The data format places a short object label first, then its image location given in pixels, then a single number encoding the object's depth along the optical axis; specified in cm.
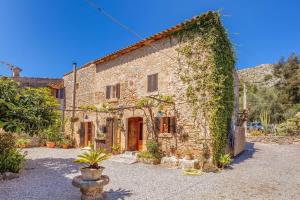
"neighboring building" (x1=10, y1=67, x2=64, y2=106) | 2277
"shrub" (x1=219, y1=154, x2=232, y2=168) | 1042
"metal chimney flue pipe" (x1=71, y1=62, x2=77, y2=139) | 1974
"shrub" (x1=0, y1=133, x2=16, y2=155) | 932
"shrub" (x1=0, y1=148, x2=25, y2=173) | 880
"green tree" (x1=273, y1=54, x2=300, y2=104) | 2955
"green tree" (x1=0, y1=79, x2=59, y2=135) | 956
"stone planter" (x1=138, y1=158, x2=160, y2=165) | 1160
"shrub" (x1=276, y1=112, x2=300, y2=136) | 2005
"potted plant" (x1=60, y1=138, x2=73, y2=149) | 1878
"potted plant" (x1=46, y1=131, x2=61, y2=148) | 1953
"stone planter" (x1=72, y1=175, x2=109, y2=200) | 582
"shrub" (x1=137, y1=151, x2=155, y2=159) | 1188
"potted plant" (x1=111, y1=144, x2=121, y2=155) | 1474
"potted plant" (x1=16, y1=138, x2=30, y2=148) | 1825
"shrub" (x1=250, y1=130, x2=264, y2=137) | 2261
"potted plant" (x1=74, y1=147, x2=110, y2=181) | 594
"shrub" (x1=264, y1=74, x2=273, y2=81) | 4422
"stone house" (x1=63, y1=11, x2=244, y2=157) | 1196
